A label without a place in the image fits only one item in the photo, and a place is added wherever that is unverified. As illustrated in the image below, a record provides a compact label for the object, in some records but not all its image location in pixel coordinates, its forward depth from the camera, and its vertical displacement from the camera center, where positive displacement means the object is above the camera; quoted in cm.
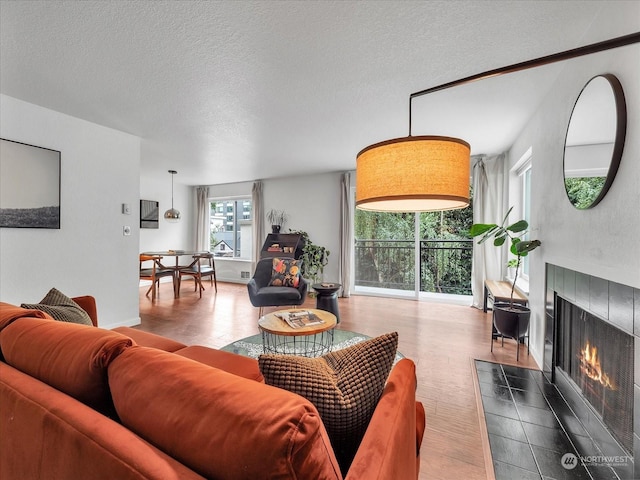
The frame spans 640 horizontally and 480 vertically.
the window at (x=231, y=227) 714 +21
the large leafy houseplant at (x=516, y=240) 260 -3
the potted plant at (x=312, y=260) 556 -45
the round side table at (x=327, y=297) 363 -76
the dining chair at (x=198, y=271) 534 -66
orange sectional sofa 57 -44
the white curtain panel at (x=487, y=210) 435 +39
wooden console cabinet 518 -18
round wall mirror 145 +54
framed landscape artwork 263 +46
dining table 533 -61
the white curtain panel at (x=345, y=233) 551 +6
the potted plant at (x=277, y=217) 631 +41
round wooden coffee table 218 -100
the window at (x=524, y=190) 373 +63
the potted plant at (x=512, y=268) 370 -42
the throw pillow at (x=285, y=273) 409 -52
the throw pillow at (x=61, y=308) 153 -40
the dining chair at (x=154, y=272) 500 -65
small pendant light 602 +44
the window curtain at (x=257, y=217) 648 +41
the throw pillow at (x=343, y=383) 80 -42
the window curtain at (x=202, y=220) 743 +40
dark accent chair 371 -75
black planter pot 266 -77
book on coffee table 231 -68
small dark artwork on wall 645 +49
